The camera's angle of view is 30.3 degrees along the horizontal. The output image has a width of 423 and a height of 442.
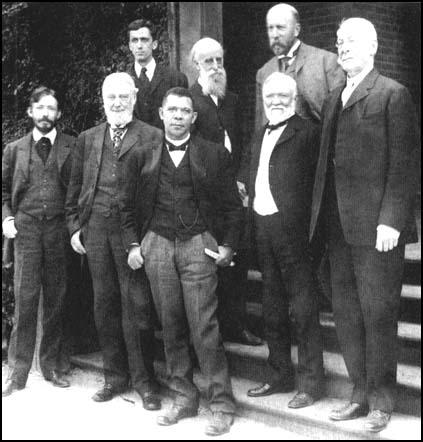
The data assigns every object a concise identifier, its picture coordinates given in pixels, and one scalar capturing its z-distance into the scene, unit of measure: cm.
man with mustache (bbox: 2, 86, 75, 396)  548
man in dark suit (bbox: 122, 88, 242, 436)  455
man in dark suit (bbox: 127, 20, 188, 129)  530
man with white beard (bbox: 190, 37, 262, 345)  508
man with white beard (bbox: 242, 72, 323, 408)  444
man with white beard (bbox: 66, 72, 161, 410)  491
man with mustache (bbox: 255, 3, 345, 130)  479
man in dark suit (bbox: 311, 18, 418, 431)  399
